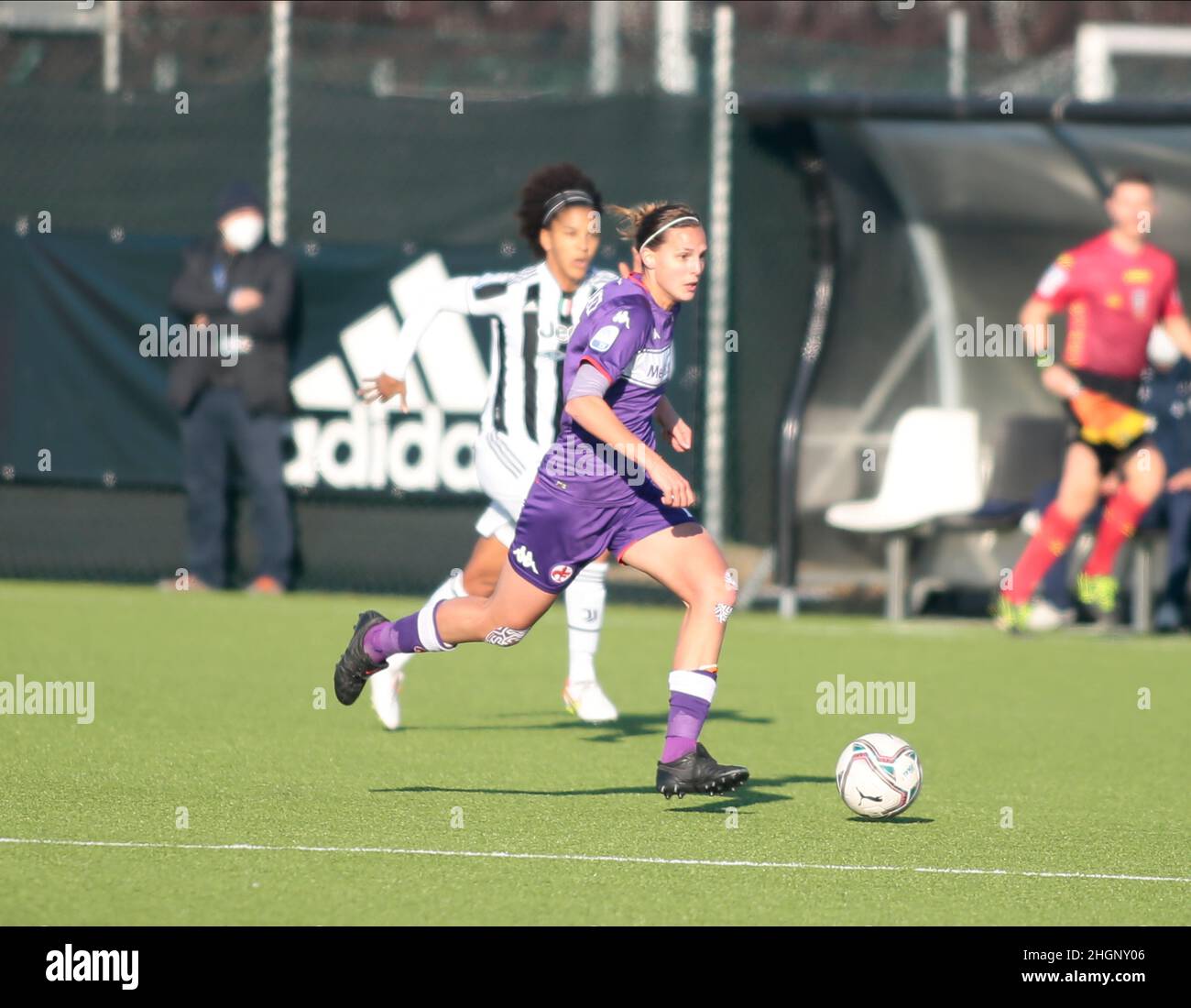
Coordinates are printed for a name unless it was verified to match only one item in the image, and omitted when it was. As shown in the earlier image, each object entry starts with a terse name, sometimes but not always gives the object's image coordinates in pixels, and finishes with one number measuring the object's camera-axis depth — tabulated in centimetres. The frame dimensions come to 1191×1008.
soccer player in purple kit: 733
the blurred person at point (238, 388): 1505
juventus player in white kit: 921
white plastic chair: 1434
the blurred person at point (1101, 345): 1322
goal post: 1772
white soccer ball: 726
